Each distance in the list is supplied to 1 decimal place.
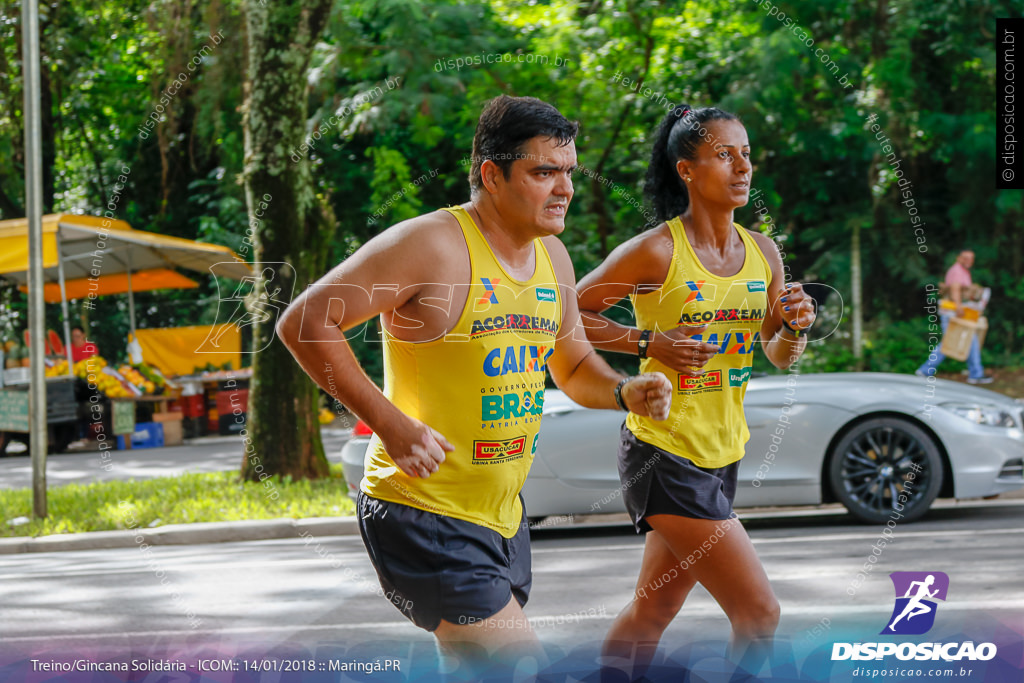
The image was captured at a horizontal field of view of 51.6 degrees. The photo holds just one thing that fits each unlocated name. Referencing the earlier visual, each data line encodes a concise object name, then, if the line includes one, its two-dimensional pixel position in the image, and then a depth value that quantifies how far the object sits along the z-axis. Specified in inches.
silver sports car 256.8
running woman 116.5
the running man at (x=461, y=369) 87.8
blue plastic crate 543.8
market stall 473.1
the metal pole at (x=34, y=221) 290.2
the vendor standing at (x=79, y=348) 548.1
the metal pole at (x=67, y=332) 454.0
